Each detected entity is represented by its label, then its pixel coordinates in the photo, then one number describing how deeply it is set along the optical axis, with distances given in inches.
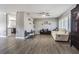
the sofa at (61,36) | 161.0
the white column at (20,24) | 203.5
